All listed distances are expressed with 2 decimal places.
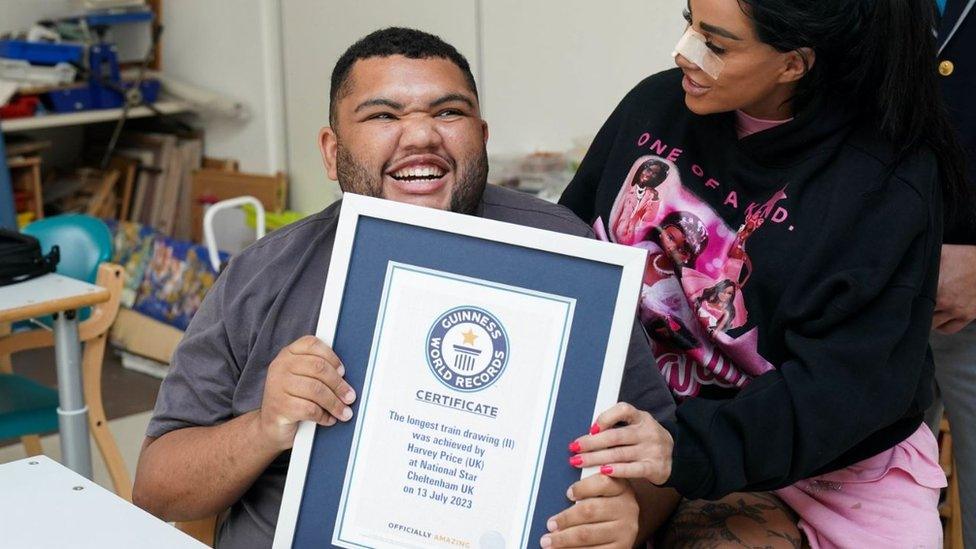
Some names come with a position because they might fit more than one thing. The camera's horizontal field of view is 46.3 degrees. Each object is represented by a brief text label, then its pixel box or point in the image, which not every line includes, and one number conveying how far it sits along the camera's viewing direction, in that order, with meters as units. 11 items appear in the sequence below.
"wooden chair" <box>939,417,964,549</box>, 3.10
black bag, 3.22
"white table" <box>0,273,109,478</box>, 3.10
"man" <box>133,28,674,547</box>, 1.81
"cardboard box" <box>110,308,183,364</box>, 5.23
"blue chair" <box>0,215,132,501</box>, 3.34
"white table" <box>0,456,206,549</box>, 1.50
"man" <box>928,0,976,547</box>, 1.98
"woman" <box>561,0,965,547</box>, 1.64
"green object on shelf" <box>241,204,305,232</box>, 5.44
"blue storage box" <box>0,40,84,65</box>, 5.57
